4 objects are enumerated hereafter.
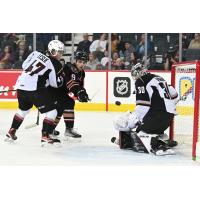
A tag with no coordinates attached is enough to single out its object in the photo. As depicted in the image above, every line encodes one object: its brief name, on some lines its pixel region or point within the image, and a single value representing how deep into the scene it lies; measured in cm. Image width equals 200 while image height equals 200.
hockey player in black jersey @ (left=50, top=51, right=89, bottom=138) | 865
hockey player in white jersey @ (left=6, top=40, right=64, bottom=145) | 814
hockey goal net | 755
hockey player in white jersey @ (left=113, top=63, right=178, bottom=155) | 776
